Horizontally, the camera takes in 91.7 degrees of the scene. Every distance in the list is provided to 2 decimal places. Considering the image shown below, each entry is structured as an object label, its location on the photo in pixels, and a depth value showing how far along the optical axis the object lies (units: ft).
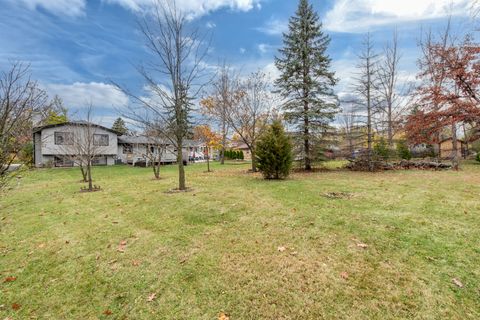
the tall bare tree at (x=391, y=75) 66.13
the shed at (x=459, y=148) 86.66
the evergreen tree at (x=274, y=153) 32.68
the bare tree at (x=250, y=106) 54.35
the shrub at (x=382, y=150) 49.40
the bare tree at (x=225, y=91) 53.95
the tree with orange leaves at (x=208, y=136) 85.48
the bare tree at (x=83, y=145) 35.88
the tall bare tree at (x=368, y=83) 49.14
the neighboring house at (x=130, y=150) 90.38
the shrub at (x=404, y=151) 62.79
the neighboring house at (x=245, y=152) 147.80
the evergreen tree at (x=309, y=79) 48.26
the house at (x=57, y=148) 75.05
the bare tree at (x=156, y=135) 40.22
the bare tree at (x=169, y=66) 27.22
